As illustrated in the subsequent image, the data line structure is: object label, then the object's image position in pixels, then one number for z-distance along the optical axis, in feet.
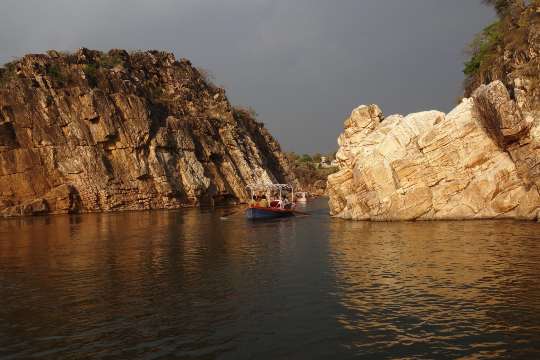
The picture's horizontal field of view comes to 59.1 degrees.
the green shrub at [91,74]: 302.04
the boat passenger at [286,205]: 214.69
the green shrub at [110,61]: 330.54
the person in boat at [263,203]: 206.84
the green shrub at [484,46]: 204.95
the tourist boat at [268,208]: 187.11
